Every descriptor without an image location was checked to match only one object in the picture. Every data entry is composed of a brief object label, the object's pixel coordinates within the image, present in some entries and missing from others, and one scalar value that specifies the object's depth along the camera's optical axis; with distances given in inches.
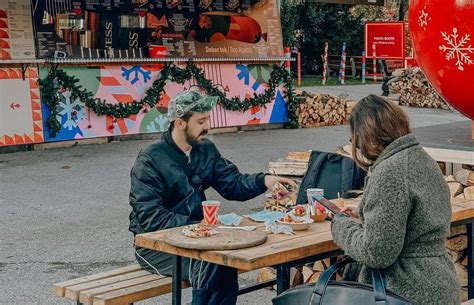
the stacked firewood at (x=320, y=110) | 648.4
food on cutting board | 175.9
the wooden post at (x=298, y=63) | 1061.1
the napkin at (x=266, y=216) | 196.7
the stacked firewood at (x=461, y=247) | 244.1
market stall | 511.8
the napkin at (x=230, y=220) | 189.0
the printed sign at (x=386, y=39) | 1055.0
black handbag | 148.7
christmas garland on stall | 518.0
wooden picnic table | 165.2
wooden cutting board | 169.2
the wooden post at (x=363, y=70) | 1138.7
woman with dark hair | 153.8
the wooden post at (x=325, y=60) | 1107.0
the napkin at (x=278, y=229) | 185.3
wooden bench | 191.0
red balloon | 227.8
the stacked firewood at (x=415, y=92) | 797.9
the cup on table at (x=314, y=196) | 193.7
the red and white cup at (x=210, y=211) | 185.0
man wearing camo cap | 190.7
